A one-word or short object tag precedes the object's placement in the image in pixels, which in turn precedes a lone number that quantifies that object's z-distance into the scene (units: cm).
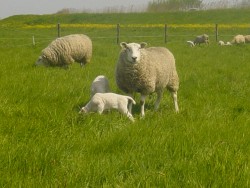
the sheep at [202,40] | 2403
